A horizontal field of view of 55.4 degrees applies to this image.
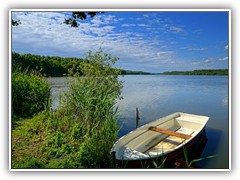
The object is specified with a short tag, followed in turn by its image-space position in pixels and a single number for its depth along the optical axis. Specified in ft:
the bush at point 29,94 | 11.31
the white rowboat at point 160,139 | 7.54
